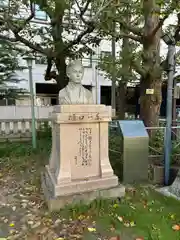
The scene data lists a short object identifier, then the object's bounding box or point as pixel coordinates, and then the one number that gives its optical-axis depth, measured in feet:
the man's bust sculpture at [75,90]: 9.47
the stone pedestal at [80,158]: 8.96
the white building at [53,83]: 38.16
